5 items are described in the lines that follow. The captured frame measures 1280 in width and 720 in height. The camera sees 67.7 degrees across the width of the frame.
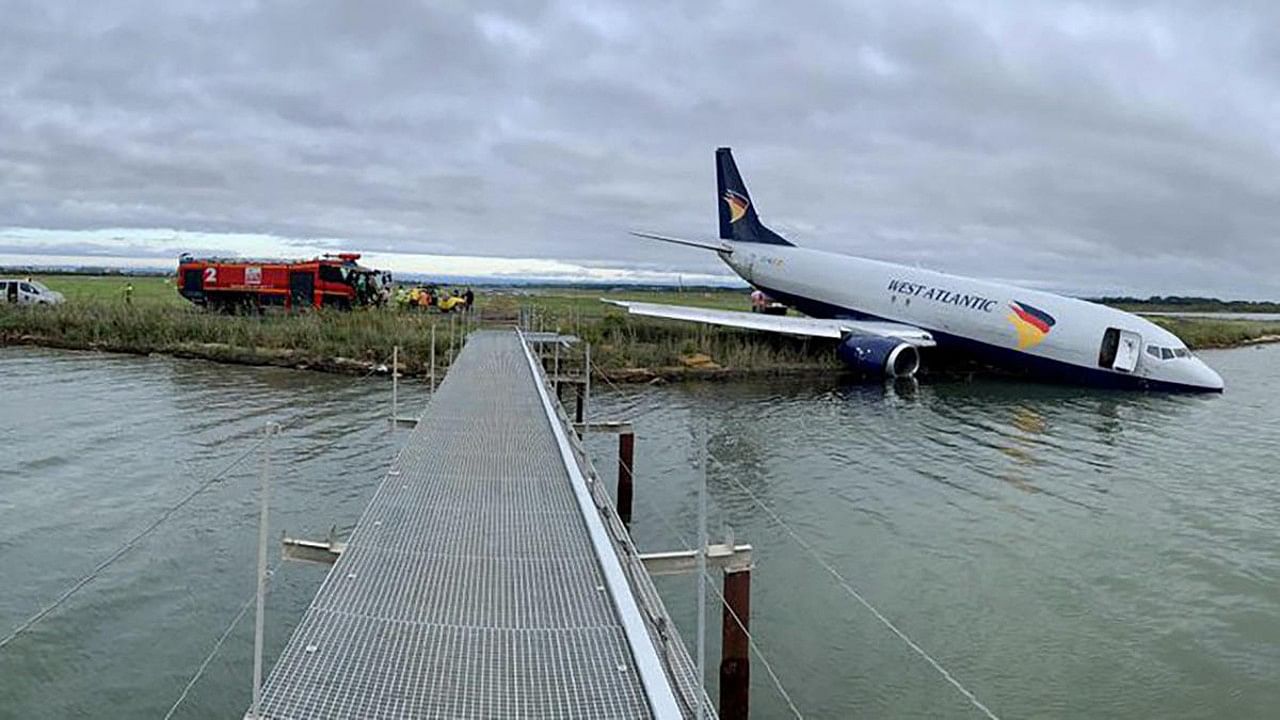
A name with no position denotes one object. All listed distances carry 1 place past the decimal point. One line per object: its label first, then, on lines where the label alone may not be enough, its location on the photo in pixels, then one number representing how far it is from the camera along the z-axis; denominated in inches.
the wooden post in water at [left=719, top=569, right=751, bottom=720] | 280.2
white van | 1638.8
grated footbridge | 173.6
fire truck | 1572.3
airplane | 1184.2
